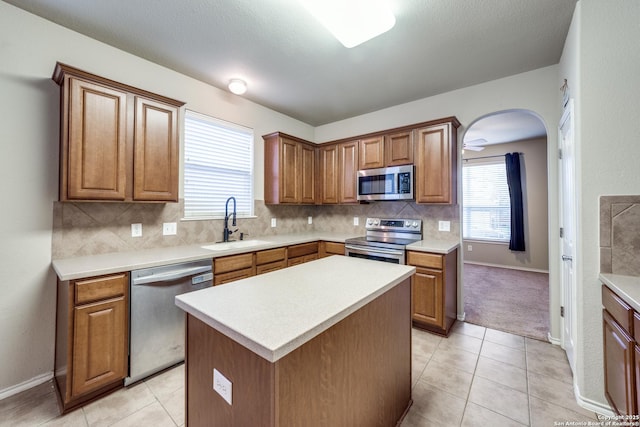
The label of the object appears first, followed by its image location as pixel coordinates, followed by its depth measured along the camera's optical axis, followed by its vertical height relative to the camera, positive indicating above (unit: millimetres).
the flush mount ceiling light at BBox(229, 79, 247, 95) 2834 +1423
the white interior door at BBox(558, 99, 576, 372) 1888 -73
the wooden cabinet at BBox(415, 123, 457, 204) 2846 +578
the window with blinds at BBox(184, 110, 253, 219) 2869 +598
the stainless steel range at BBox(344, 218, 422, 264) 2852 -292
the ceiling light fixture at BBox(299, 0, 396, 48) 1604 +1274
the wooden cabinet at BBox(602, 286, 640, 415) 1208 -702
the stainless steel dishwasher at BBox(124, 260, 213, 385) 1885 -764
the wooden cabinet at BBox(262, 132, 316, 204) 3504 +649
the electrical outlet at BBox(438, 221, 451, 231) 3154 -111
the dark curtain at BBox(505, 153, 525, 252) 5332 +325
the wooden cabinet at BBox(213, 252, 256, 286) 2354 -489
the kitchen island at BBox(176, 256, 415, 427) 837 -511
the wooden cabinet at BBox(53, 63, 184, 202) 1852 +594
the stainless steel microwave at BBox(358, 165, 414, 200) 3111 +416
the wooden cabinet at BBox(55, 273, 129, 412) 1647 -800
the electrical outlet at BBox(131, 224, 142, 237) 2393 -127
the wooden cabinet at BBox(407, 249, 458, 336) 2605 -763
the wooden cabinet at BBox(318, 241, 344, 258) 3330 -422
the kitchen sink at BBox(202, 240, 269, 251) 2698 -310
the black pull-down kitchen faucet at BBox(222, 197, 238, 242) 3014 -67
